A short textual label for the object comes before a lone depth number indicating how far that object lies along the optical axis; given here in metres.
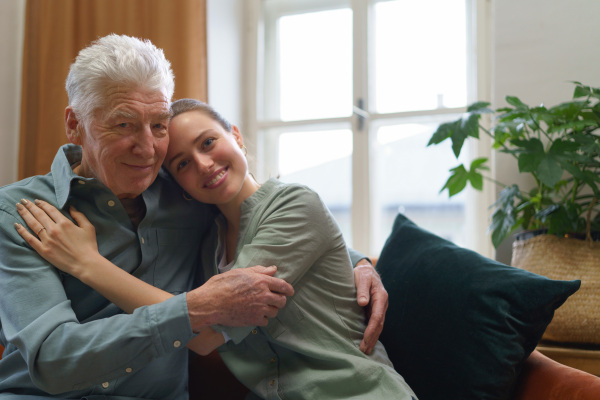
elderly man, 1.17
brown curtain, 2.59
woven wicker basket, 1.80
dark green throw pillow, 1.29
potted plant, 1.82
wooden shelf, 1.72
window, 2.72
